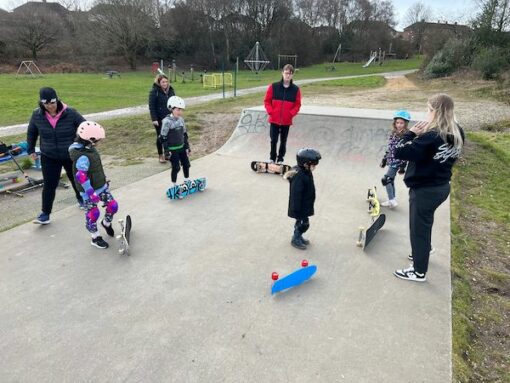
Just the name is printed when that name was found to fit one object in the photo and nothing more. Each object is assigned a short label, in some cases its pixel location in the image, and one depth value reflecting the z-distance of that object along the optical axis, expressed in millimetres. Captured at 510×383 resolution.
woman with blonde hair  3395
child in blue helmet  5512
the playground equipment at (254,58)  51688
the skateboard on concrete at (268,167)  7705
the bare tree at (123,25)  50719
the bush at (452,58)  30609
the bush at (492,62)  25906
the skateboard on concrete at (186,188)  6402
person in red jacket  7664
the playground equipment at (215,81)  29391
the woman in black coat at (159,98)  8008
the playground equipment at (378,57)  57944
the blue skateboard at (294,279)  3785
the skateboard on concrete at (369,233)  4676
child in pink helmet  4332
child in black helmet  4367
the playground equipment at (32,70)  39122
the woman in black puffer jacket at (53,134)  4891
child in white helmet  6105
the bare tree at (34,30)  49844
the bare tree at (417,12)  88194
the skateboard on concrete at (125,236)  4535
